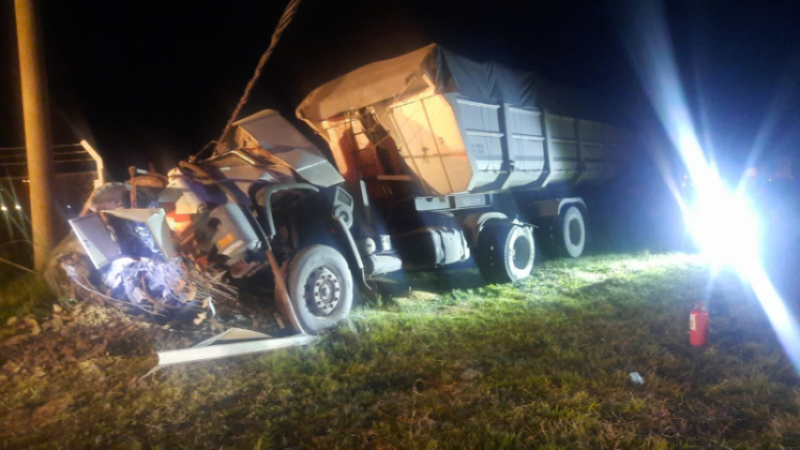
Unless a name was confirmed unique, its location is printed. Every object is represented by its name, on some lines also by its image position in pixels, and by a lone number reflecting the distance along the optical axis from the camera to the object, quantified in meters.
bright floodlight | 9.54
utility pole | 6.89
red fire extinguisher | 4.69
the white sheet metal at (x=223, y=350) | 4.77
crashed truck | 5.66
